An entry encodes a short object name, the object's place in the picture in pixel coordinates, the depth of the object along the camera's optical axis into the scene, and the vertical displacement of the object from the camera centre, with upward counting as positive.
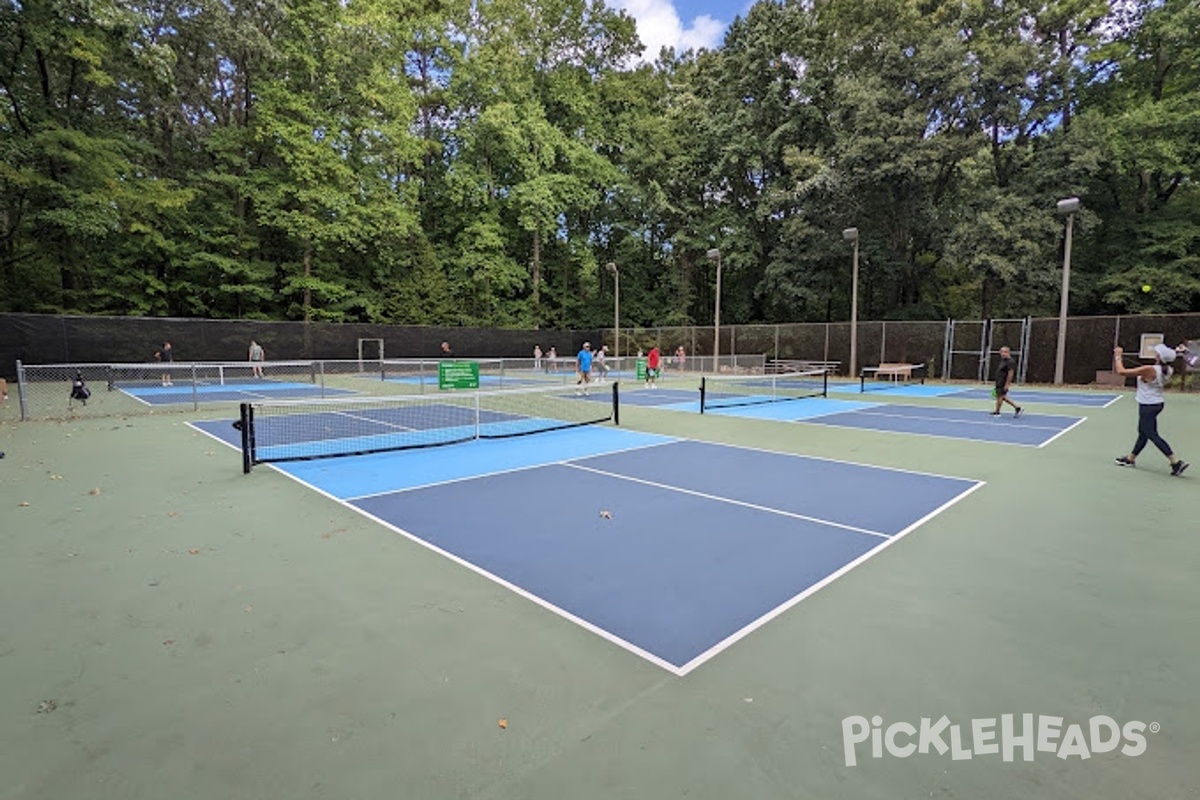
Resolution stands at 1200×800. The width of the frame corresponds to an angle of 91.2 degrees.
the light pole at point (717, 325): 27.20 +0.83
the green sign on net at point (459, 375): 14.51 -0.88
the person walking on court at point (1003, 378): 13.55 -0.80
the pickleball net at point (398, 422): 9.62 -1.82
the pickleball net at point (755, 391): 17.68 -1.77
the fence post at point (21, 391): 12.71 -1.17
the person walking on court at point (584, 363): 19.67 -0.75
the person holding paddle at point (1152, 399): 7.82 -0.73
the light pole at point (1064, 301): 19.33 +1.51
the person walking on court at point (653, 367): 22.53 -1.03
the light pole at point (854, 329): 23.56 +0.61
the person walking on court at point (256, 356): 22.75 -0.72
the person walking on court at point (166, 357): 21.59 -0.72
